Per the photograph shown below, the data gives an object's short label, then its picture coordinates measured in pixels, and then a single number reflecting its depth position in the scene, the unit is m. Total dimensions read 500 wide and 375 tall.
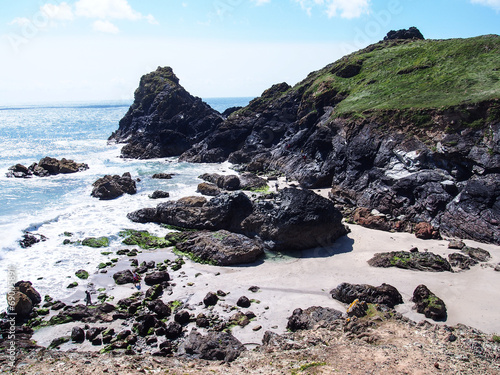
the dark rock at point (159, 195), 38.59
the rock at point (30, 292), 18.81
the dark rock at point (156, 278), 20.80
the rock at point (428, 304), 16.00
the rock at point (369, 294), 17.27
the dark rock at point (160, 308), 17.30
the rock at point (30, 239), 25.92
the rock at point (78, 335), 15.70
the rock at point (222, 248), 23.11
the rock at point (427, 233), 25.51
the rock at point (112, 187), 38.25
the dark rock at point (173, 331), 15.77
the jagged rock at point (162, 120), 67.44
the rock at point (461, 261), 21.05
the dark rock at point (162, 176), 47.91
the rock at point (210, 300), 18.20
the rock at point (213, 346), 14.12
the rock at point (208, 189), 38.78
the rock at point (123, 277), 21.05
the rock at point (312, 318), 15.82
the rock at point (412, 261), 20.89
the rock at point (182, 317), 16.80
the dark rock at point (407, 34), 73.69
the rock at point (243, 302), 17.97
